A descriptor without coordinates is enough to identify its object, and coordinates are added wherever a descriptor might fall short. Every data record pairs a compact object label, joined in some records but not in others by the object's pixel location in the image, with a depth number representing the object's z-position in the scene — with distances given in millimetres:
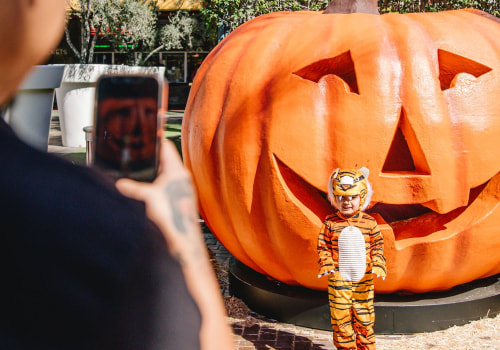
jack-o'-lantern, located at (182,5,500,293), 3205
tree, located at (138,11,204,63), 20594
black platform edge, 3545
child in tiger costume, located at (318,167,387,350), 3068
